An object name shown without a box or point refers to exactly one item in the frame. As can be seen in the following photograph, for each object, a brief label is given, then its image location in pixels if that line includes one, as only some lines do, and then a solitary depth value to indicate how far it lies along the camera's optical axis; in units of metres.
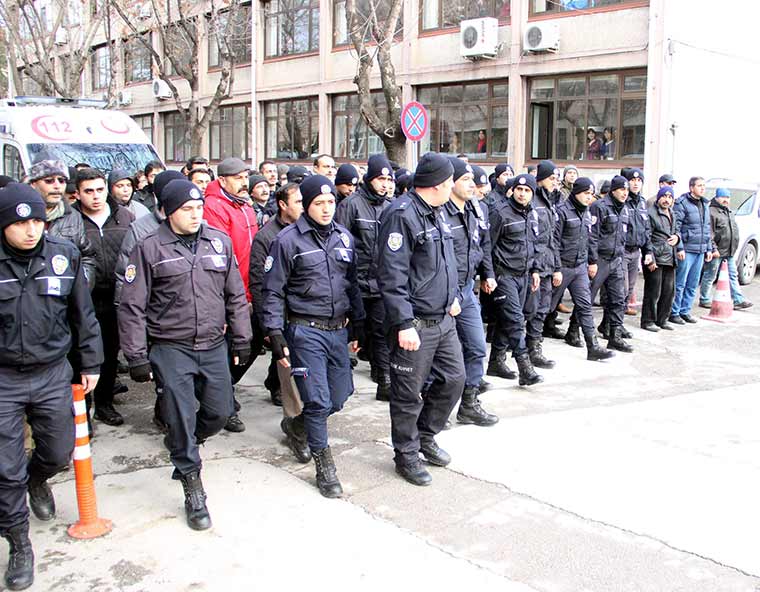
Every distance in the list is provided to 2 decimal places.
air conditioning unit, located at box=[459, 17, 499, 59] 18.58
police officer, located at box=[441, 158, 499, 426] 5.70
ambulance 10.79
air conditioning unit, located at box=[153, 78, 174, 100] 30.31
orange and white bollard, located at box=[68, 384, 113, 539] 4.38
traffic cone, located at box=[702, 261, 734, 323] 10.78
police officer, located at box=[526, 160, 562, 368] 8.02
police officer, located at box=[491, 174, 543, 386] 7.43
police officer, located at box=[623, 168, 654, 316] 9.82
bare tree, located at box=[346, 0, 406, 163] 14.10
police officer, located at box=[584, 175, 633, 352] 9.09
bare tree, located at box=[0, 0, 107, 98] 23.17
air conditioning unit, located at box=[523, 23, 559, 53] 17.56
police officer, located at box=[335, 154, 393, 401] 7.03
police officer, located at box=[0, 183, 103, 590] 3.91
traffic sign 12.60
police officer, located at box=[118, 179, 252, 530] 4.48
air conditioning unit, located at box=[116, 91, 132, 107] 33.62
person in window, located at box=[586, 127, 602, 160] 17.59
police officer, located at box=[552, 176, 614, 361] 8.53
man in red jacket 6.27
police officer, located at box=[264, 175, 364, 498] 5.00
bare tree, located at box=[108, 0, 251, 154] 19.86
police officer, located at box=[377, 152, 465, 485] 4.96
